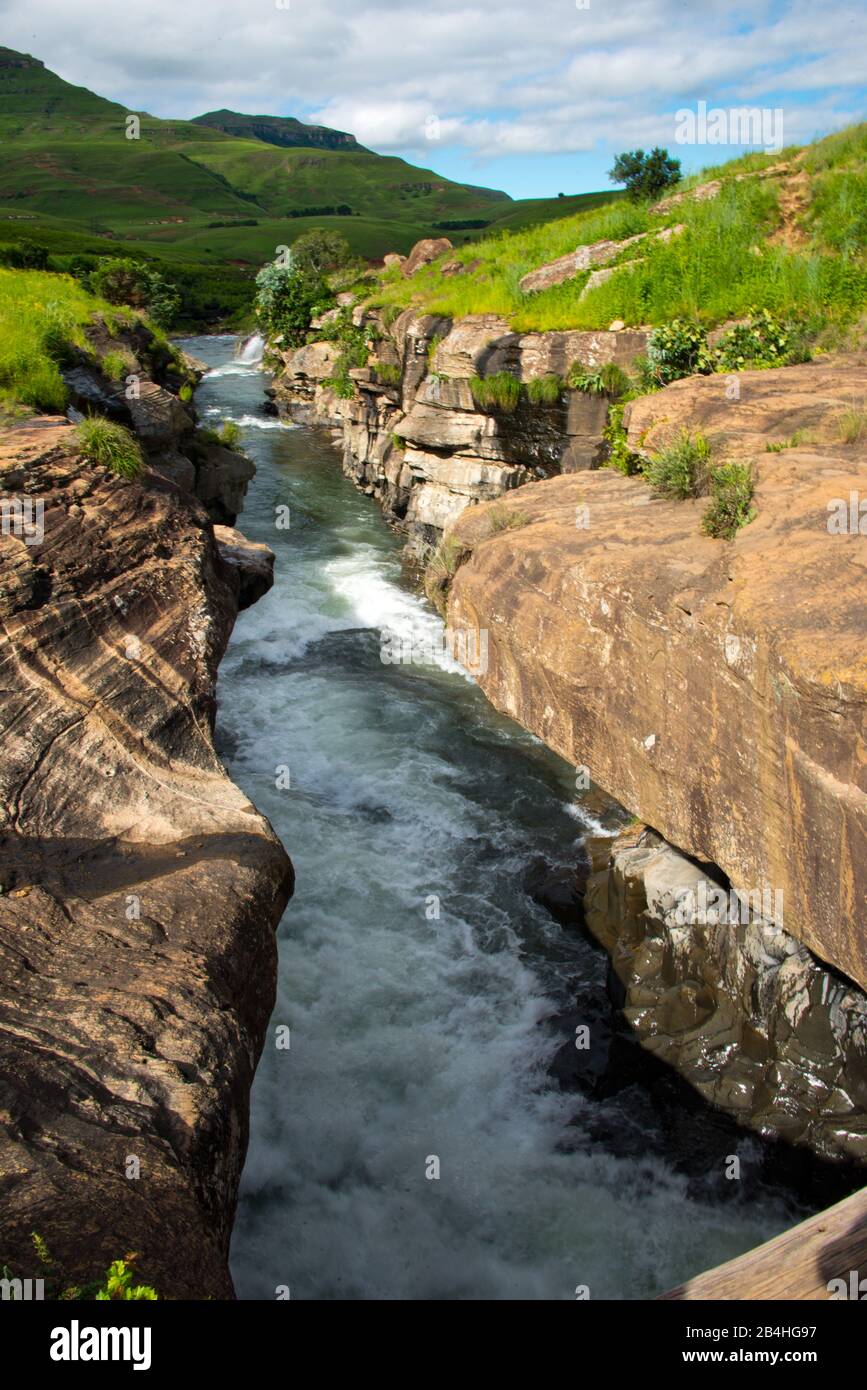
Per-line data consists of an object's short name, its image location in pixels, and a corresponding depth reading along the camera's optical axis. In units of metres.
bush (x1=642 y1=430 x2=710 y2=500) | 9.54
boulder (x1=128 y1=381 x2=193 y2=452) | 17.92
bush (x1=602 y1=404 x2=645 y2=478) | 11.19
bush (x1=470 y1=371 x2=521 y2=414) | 21.89
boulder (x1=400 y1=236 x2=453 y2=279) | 41.02
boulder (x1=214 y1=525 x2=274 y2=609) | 14.14
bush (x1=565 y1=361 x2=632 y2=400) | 19.83
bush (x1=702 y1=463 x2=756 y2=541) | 8.27
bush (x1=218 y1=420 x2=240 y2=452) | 25.42
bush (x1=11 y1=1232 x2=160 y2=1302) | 3.93
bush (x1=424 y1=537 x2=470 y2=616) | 10.83
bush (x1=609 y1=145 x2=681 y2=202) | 26.62
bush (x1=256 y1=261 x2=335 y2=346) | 45.72
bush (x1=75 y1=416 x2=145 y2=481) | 11.72
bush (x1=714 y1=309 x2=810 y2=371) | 15.84
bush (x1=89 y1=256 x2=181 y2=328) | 32.09
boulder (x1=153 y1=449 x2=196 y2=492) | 18.94
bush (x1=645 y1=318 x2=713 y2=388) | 16.98
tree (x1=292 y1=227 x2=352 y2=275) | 54.62
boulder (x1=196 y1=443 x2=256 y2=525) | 22.48
